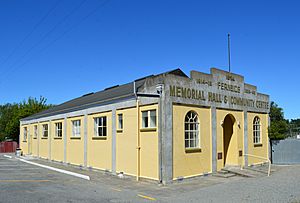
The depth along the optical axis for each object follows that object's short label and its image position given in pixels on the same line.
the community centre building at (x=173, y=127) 13.44
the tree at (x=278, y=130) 20.08
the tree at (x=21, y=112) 45.06
